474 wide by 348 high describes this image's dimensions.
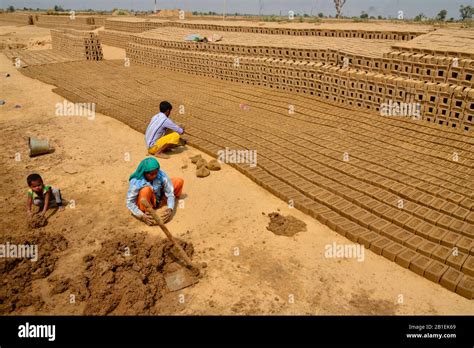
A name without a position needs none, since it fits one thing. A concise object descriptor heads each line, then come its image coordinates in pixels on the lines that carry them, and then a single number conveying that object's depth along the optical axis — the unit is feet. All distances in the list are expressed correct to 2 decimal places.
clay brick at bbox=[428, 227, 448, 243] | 12.98
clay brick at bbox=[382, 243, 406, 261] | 12.49
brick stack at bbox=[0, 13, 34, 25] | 120.98
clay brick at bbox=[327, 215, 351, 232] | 14.15
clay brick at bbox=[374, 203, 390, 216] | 14.46
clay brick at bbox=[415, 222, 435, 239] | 13.22
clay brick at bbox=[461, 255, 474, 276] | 11.55
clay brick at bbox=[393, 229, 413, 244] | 13.02
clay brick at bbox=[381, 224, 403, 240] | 13.30
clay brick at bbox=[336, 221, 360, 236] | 13.79
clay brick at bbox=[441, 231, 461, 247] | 12.67
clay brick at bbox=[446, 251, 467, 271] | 11.83
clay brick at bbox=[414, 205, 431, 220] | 14.11
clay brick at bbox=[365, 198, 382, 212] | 14.76
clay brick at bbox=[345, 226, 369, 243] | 13.48
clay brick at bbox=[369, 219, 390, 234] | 13.61
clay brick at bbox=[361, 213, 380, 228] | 13.94
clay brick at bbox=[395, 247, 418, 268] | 12.17
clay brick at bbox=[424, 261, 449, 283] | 11.52
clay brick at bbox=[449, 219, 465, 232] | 13.35
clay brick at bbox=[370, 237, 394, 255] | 12.83
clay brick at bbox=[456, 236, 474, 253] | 12.39
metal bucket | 21.07
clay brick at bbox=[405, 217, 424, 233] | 13.53
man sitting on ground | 20.29
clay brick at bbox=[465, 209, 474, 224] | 13.67
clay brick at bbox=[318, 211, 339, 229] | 14.56
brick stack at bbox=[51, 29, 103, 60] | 51.03
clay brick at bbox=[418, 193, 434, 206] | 14.82
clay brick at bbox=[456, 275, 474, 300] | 10.91
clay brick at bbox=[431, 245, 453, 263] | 12.13
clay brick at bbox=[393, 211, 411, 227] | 13.82
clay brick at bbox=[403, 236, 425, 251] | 12.69
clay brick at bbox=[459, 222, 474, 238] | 13.05
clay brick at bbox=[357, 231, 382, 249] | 13.16
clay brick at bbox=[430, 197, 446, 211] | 14.49
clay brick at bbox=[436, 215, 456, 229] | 13.57
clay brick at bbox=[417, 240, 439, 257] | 12.41
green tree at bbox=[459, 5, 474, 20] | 135.13
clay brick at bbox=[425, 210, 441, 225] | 13.82
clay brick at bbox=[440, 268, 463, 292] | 11.20
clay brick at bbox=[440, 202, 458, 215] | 14.20
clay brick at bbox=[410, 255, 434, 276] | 11.84
